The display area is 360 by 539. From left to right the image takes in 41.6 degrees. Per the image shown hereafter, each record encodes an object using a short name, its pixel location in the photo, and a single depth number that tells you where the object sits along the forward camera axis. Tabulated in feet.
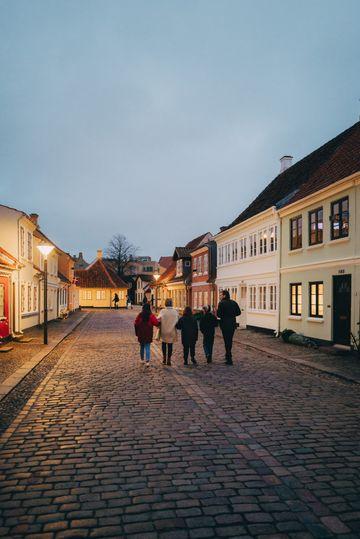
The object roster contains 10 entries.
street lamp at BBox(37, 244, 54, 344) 59.04
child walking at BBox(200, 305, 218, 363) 44.73
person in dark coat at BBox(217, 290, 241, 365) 43.68
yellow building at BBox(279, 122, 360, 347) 51.91
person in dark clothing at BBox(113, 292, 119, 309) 236.63
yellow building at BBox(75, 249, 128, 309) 236.84
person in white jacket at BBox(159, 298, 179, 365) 42.86
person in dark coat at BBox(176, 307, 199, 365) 43.80
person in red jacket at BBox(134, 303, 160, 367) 41.96
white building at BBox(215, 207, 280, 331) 75.66
